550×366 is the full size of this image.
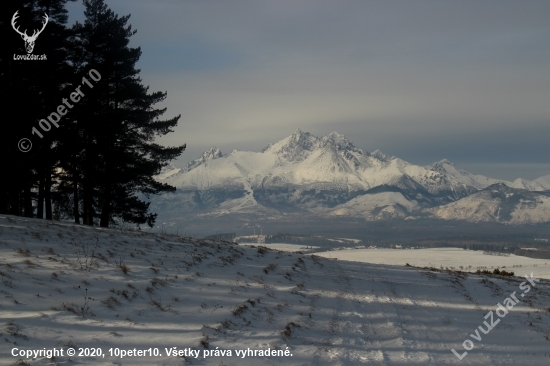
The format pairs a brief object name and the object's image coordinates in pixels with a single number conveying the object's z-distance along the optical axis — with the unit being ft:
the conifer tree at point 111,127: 97.55
